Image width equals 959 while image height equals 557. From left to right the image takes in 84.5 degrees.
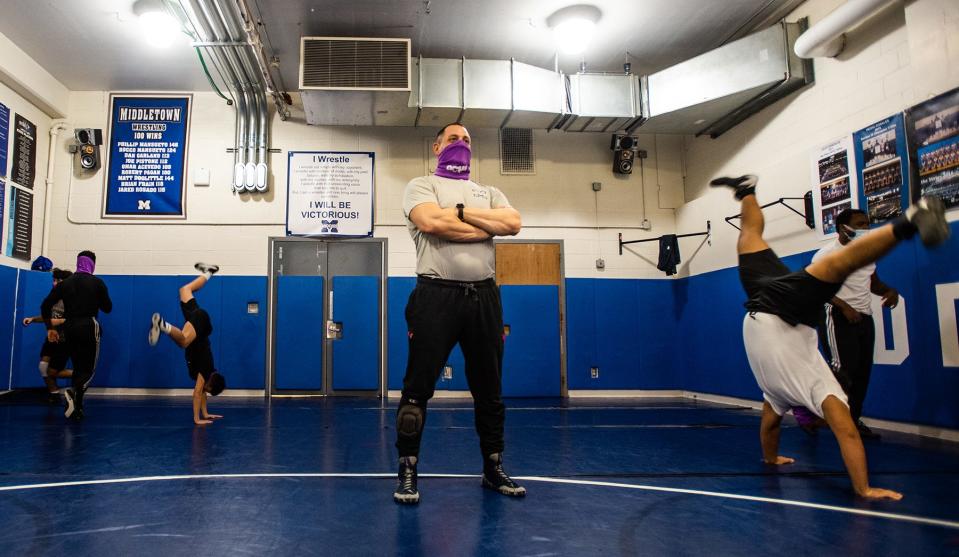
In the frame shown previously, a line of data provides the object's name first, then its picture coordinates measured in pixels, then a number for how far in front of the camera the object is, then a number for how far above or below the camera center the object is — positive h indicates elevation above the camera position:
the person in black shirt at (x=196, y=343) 4.69 -0.04
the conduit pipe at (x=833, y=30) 4.84 +2.94
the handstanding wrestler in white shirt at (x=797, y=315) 2.14 +0.08
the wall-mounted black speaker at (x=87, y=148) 7.86 +2.85
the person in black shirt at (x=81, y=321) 5.00 +0.18
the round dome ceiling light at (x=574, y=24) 6.18 +3.65
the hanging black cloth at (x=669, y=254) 7.68 +1.13
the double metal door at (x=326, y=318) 7.79 +0.28
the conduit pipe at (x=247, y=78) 5.82 +3.51
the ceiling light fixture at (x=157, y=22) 5.98 +3.63
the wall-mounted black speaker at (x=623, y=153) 8.18 +2.84
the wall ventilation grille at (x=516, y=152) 8.38 +2.88
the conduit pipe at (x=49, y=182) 7.70 +2.30
